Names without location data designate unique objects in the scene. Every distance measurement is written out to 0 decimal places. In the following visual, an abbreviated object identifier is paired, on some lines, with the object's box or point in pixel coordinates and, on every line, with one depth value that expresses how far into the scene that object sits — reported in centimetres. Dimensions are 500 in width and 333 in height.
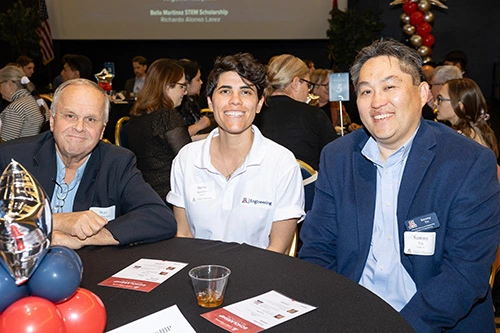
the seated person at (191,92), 582
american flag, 1077
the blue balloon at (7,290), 111
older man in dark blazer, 233
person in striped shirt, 533
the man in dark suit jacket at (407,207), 186
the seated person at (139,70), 1002
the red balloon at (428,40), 1064
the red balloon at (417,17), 1052
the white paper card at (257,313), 138
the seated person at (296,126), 425
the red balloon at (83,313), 119
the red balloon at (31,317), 108
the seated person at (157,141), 388
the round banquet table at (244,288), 140
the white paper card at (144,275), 164
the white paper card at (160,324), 136
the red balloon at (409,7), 1054
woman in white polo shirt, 251
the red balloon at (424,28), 1056
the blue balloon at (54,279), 114
